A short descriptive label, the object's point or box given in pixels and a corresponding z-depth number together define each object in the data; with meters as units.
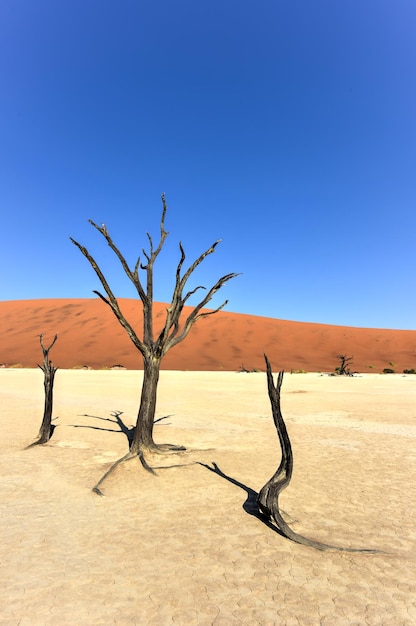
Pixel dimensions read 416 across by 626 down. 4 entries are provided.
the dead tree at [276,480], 5.00
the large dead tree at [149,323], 8.41
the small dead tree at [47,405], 9.94
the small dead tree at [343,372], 36.16
